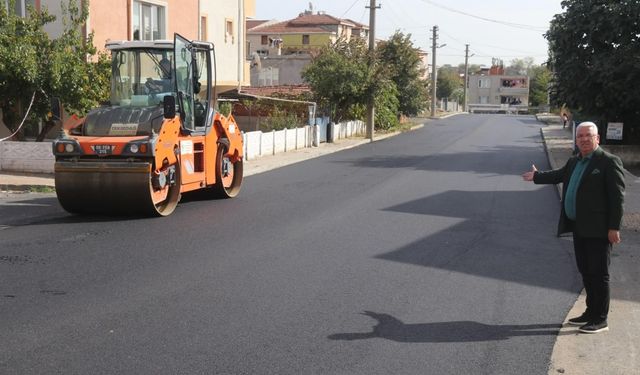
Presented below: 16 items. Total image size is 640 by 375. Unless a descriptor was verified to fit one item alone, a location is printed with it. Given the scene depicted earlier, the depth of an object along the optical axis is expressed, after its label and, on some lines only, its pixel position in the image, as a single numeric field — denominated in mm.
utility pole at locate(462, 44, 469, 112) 113812
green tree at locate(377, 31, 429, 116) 54719
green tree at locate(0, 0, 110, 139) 17125
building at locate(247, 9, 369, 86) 75125
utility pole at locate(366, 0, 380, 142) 38438
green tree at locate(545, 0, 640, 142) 25500
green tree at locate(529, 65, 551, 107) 109362
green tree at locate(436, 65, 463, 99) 121625
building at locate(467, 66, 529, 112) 147500
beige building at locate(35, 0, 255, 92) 22422
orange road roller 12109
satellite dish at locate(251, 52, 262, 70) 50550
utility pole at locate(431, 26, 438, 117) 80250
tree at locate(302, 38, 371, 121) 36312
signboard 28531
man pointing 6770
